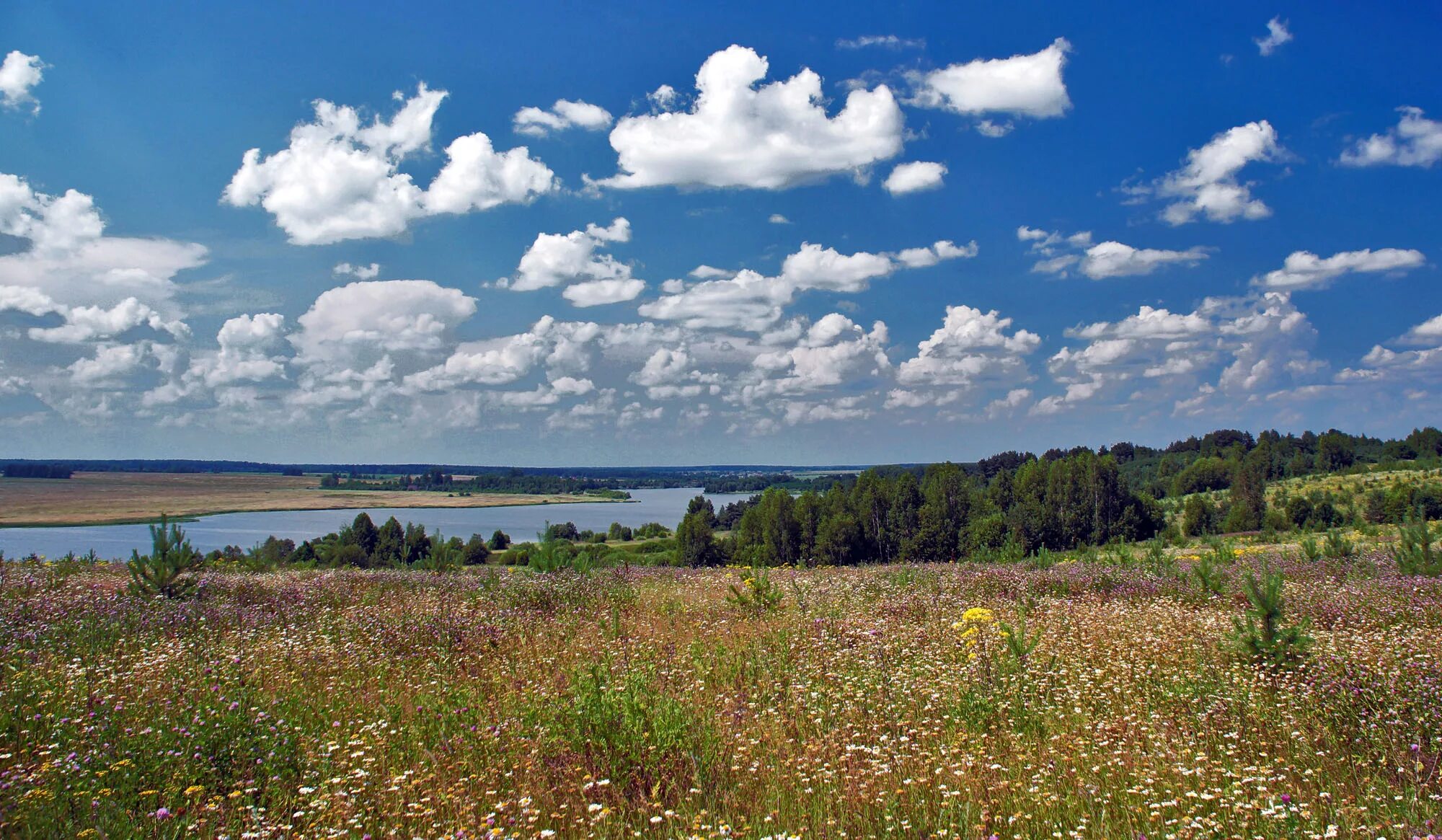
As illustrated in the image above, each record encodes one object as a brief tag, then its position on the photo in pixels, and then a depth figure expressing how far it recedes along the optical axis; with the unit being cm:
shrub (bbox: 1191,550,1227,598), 1095
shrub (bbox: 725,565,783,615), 1076
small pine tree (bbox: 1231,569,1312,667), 666
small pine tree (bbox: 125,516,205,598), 1081
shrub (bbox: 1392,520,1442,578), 1203
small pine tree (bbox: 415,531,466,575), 1691
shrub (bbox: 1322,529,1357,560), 1639
